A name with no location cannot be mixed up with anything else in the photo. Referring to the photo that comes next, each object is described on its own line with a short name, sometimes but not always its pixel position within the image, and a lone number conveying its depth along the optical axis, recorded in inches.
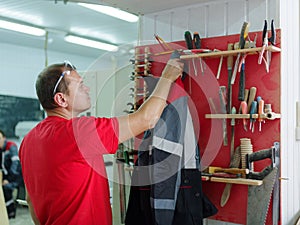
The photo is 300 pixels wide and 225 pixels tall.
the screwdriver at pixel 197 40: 82.5
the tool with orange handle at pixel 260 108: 73.5
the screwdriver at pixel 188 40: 82.9
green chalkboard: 261.1
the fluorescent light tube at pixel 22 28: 239.1
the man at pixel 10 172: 228.7
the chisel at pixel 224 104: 79.6
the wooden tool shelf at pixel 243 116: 72.6
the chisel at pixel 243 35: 74.2
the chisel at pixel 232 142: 79.4
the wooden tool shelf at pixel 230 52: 71.9
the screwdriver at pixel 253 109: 74.4
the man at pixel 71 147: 62.2
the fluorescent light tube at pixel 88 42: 281.4
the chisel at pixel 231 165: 78.9
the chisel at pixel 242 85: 76.7
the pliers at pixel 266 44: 71.7
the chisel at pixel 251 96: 76.5
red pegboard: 75.7
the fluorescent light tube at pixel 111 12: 209.3
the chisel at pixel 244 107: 75.5
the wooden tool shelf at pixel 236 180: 73.2
